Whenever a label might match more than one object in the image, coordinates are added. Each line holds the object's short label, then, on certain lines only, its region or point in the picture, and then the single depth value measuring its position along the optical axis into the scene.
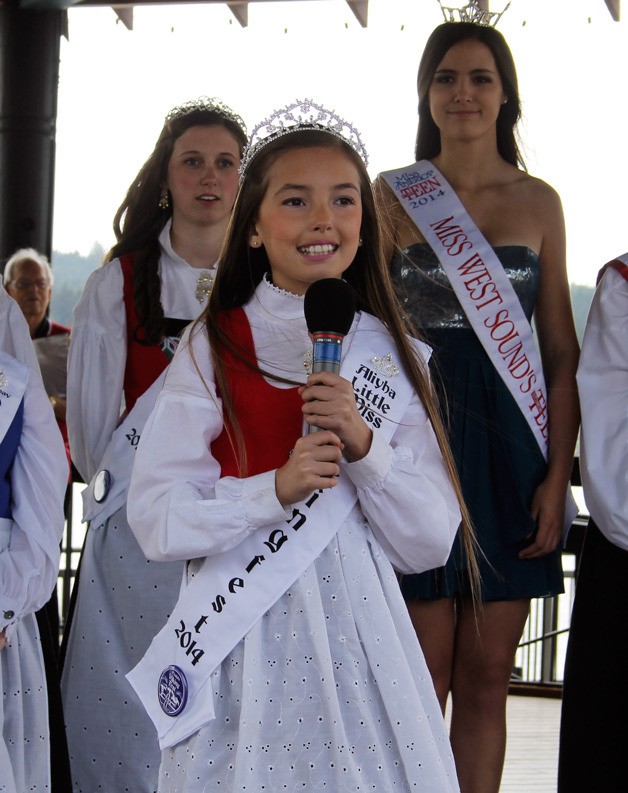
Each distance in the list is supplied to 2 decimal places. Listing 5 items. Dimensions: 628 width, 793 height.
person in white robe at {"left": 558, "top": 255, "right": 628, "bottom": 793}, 4.02
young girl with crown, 2.92
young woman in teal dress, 4.25
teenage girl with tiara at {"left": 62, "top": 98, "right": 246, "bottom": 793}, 4.77
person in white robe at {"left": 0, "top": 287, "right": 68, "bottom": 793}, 3.60
